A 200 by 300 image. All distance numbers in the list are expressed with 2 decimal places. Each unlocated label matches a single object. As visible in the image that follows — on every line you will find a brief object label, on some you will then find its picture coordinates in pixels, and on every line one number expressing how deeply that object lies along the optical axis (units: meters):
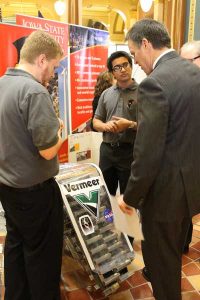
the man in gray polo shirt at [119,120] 2.41
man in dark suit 1.37
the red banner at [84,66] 3.44
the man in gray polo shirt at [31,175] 1.48
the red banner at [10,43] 2.71
